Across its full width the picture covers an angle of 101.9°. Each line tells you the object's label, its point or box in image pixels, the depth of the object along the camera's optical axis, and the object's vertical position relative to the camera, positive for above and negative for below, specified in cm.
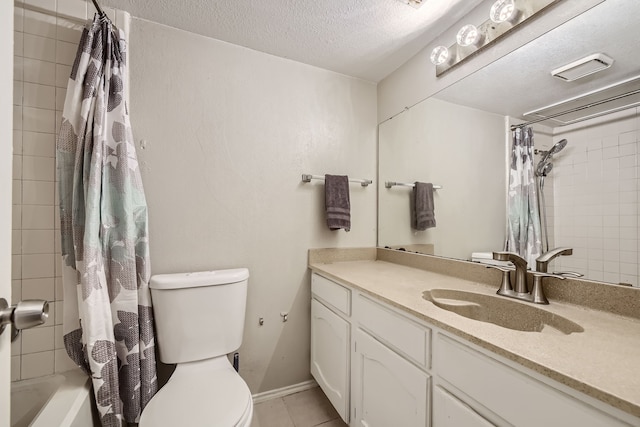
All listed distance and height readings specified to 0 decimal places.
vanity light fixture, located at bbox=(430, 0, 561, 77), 107 +85
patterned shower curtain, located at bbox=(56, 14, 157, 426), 107 -8
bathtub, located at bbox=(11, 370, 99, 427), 94 -73
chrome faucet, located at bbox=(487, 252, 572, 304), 94 -24
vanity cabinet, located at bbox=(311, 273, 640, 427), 55 -48
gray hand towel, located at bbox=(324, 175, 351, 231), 167 +9
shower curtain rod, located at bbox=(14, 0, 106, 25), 114 +93
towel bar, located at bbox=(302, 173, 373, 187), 167 +25
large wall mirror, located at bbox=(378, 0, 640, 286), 84 +29
